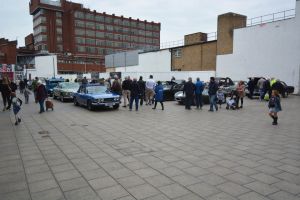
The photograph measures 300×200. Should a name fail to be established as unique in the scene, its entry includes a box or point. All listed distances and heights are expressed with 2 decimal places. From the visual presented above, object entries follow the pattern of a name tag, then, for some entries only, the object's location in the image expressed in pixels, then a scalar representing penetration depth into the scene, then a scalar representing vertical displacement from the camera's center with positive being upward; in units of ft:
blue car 45.19 -3.26
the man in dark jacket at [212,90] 44.03 -1.88
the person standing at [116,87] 52.72 -1.66
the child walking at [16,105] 32.07 -3.27
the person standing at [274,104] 31.53 -3.04
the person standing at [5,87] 46.03 -1.48
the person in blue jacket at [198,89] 46.75 -1.81
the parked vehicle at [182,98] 54.44 -4.01
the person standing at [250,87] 67.13 -2.06
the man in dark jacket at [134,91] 44.52 -2.11
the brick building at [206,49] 101.18 +13.64
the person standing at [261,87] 61.76 -1.89
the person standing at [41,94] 42.65 -2.51
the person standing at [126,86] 48.98 -1.35
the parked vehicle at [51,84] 77.97 -1.63
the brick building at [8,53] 177.17 +18.33
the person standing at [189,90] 46.06 -2.06
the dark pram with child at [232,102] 47.21 -4.21
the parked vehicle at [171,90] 63.57 -2.73
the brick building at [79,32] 290.15 +58.71
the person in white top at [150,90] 51.79 -2.27
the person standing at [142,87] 51.01 -1.61
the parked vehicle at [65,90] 61.57 -2.93
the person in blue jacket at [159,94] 46.73 -2.73
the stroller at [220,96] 50.70 -3.39
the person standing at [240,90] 47.47 -2.00
